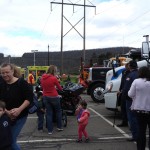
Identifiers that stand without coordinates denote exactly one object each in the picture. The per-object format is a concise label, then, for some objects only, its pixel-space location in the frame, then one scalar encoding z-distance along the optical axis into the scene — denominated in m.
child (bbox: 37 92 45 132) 5.18
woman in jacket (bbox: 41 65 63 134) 4.96
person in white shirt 3.48
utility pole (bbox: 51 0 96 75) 19.08
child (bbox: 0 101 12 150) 2.37
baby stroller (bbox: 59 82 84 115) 6.13
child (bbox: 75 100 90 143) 4.41
